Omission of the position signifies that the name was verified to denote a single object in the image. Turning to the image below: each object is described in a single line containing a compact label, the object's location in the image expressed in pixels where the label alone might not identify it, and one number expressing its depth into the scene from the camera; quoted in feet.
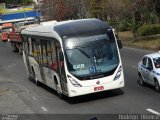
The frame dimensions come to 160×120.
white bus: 57.52
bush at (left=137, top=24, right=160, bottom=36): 147.23
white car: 60.23
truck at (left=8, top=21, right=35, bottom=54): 147.49
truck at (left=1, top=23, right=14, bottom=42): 238.07
